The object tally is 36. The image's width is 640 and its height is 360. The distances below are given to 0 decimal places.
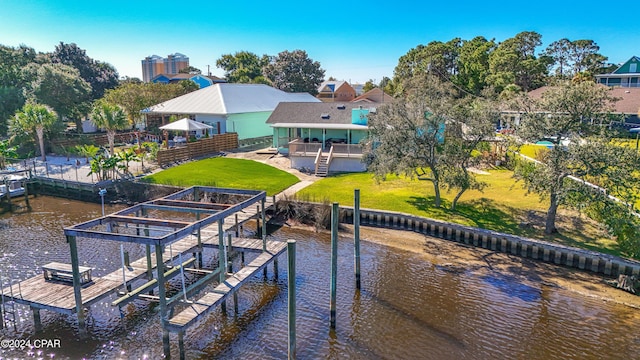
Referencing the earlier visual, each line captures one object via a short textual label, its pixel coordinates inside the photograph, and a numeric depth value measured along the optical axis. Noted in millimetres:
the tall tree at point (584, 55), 75831
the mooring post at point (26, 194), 28391
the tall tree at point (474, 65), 65688
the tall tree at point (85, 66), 68000
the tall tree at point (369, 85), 103250
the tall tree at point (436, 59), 74688
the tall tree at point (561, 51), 80062
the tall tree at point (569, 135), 17672
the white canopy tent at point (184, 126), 36594
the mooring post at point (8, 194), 28203
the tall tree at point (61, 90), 42062
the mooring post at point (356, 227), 16281
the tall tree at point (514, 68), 59031
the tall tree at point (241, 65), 87812
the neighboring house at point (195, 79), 81250
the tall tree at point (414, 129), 21578
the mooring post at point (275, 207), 24548
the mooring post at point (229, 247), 17453
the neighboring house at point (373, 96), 64756
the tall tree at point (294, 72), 81375
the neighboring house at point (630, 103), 42166
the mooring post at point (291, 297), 11234
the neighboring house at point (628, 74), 65062
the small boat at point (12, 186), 28284
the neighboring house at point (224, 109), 43875
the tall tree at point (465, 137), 20578
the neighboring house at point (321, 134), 32562
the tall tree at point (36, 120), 34938
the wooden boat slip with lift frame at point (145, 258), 12430
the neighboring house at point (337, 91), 94019
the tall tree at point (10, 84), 41969
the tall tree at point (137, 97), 45031
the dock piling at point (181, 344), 12195
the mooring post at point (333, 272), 13884
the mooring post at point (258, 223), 20509
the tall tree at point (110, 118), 34531
